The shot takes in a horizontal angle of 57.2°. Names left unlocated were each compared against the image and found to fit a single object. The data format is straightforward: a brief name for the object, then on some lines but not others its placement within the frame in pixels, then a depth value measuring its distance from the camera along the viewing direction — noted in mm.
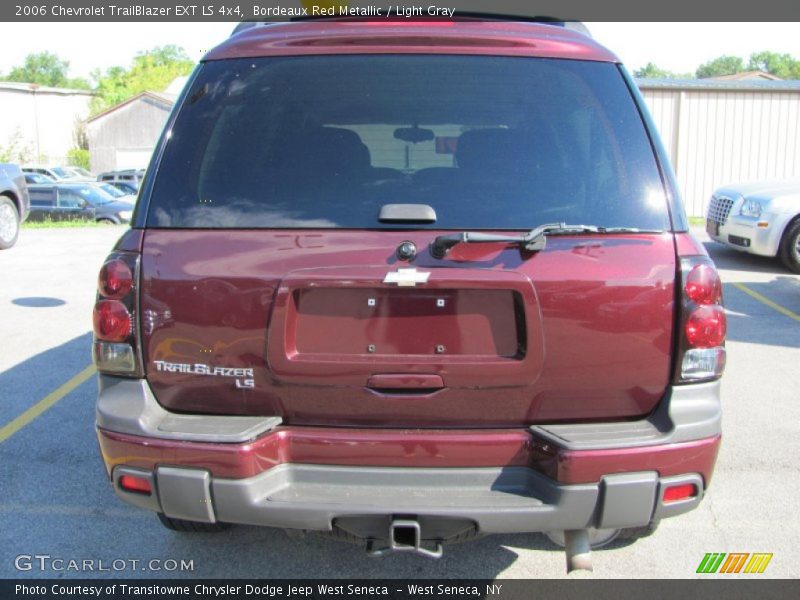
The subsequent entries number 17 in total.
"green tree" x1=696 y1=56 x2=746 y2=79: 134750
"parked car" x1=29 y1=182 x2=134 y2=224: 19516
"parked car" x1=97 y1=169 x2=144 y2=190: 36375
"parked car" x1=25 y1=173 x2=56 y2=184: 28056
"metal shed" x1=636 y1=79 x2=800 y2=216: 18672
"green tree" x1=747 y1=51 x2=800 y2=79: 118875
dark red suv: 2334
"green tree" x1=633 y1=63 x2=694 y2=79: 108550
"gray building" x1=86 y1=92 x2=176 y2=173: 56875
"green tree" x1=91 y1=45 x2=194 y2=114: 80875
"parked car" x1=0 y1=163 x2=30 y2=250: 11961
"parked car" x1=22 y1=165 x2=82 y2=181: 36938
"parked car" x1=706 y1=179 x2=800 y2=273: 9703
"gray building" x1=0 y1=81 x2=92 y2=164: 57034
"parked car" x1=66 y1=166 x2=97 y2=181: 44428
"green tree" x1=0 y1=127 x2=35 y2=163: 51125
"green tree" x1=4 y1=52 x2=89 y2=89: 119000
